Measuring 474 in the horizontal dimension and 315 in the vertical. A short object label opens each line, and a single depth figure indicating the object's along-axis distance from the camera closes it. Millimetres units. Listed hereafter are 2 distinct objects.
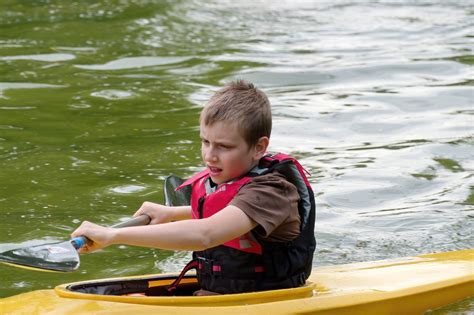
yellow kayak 7199
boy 7090
